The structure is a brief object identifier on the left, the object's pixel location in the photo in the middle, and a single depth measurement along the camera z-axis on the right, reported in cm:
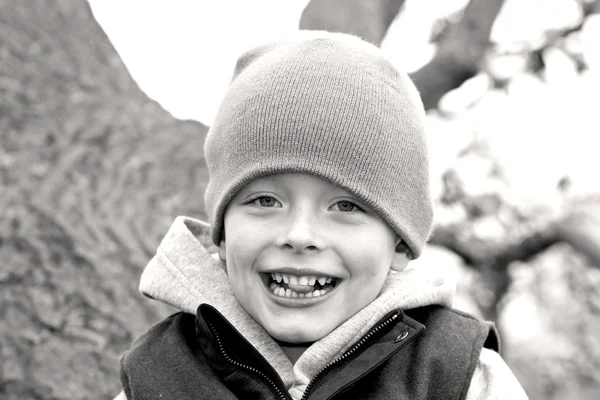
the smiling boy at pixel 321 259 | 94
